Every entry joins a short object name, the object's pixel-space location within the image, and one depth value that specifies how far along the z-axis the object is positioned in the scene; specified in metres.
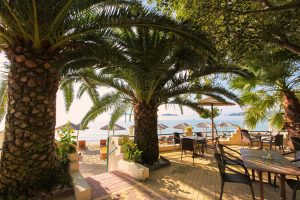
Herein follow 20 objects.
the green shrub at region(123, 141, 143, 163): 5.11
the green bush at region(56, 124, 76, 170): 4.25
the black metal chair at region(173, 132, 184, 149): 8.04
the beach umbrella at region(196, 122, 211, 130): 14.02
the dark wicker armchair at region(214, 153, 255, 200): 2.98
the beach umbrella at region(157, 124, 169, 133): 13.97
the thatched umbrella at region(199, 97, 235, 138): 7.74
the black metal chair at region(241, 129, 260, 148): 6.90
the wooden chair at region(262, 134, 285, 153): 6.85
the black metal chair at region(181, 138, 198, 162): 5.91
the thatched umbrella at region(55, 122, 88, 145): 13.19
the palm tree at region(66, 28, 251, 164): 4.50
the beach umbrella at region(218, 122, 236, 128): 13.99
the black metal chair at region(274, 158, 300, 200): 2.55
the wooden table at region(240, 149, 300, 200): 2.69
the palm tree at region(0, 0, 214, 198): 3.24
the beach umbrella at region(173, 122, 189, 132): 15.29
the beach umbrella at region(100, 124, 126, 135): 13.42
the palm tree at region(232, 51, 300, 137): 5.77
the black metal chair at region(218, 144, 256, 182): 3.98
